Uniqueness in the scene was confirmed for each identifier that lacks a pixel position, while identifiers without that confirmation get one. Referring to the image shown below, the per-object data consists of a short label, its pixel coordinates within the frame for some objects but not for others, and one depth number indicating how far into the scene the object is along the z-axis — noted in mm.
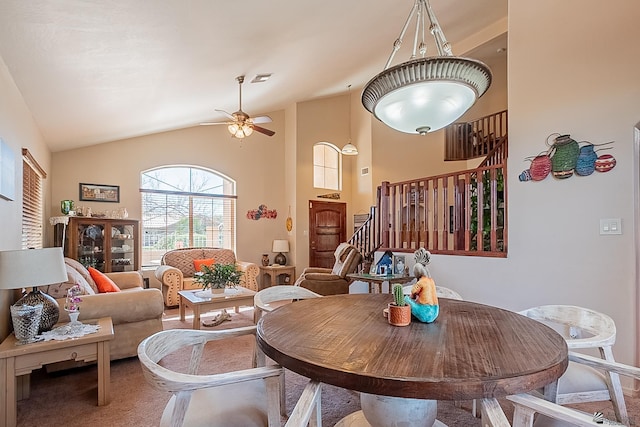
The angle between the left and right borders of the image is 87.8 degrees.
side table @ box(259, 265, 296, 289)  6772
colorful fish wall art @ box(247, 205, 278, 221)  7004
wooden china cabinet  4770
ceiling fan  4406
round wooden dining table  935
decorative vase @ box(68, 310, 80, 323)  2435
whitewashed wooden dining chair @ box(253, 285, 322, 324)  2109
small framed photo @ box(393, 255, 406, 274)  4145
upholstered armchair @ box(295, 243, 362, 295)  4988
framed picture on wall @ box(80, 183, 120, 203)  5355
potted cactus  1454
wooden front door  7195
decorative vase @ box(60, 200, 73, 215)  4812
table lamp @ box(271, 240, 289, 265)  6945
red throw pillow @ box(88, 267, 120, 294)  3581
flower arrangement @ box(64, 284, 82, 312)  2453
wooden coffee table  3666
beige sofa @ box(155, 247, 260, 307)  5203
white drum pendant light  1506
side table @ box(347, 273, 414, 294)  3810
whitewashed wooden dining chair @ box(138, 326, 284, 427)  1089
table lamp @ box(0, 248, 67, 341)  1991
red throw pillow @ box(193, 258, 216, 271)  5883
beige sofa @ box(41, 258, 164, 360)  2768
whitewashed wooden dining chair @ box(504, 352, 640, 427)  893
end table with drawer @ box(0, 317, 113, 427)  1977
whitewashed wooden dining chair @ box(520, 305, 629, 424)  1429
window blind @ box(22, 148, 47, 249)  3342
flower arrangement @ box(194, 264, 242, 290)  3918
